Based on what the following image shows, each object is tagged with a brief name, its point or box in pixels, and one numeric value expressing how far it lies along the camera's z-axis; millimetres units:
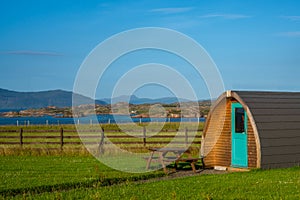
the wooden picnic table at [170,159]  17564
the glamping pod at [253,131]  17359
